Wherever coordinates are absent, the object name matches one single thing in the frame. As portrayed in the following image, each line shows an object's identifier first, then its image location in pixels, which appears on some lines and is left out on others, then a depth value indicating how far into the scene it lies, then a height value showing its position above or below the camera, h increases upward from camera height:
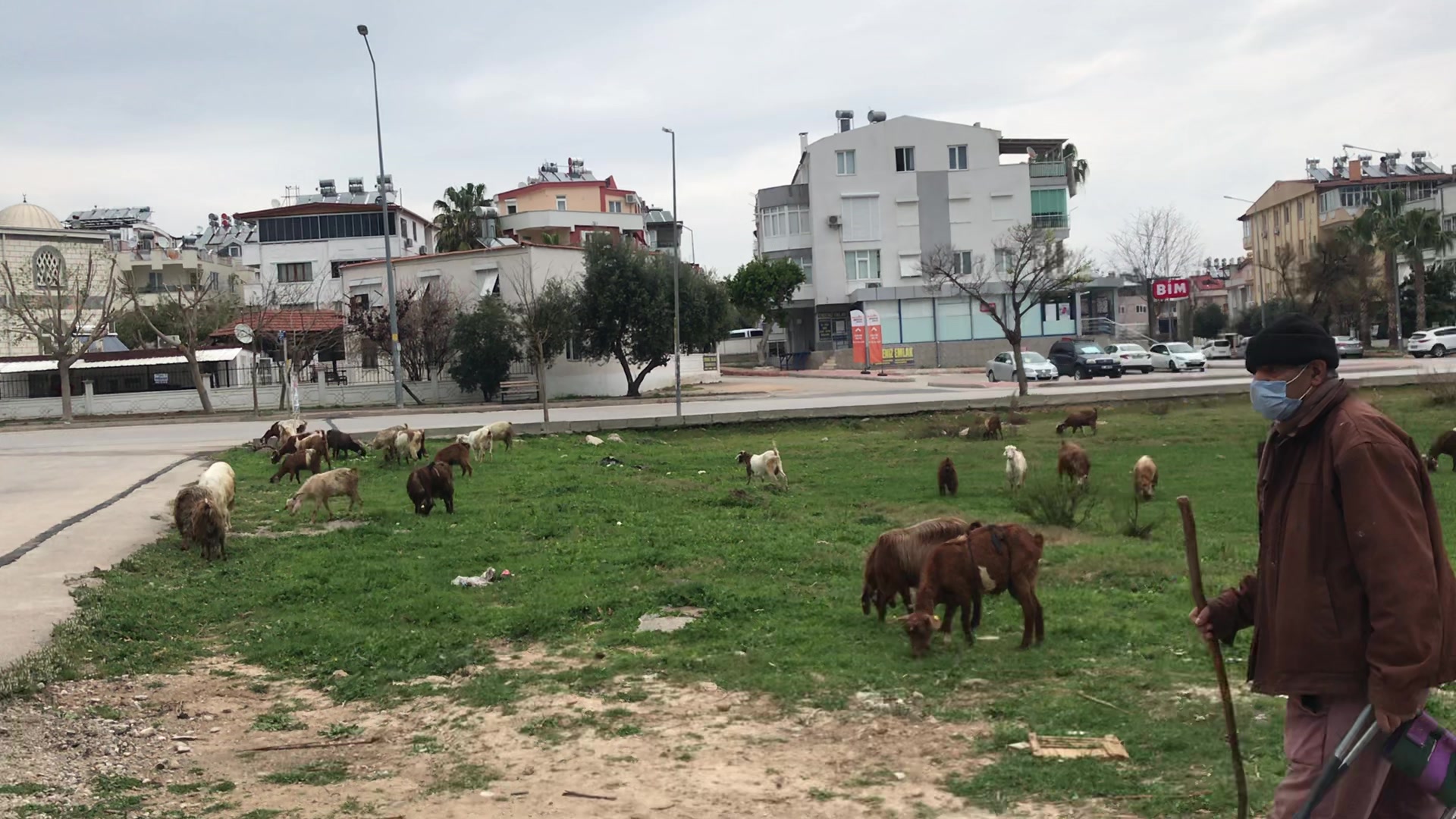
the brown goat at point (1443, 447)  17.48 -1.82
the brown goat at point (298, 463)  20.15 -1.41
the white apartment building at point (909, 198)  75.12 +9.42
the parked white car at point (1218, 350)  71.00 -0.90
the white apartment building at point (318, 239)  73.88 +8.63
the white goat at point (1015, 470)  16.98 -1.78
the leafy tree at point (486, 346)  46.81 +0.97
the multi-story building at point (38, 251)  64.75 +8.25
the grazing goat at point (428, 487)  15.72 -1.49
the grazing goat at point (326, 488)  15.64 -1.45
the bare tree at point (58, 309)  45.38 +3.72
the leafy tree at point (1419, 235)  67.50 +5.05
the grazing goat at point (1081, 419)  25.53 -1.68
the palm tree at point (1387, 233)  67.25 +5.49
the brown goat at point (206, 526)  12.80 -1.53
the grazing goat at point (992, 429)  25.19 -1.77
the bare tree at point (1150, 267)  76.94 +4.53
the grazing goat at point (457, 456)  20.05 -1.41
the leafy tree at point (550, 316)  46.88 +1.99
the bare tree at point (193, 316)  46.28 +3.11
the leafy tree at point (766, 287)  75.75 +4.45
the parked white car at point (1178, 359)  51.94 -0.98
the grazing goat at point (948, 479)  17.06 -1.88
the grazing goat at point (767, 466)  18.47 -1.70
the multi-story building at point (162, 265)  76.69 +7.94
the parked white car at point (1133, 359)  51.34 -0.87
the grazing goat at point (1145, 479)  16.08 -1.90
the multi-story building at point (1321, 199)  83.56 +9.36
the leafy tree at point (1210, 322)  94.75 +1.03
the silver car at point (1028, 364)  48.94 -1.01
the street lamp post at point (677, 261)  32.47 +3.28
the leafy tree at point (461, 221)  76.25 +9.60
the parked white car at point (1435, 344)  54.22 -0.91
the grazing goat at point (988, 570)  8.14 -1.53
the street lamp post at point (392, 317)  42.12 +2.03
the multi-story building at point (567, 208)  89.06 +12.73
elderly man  3.52 -0.76
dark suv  49.78 -0.82
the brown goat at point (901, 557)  8.99 -1.56
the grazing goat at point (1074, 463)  17.30 -1.77
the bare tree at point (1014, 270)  41.53 +3.53
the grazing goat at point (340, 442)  23.98 -1.30
